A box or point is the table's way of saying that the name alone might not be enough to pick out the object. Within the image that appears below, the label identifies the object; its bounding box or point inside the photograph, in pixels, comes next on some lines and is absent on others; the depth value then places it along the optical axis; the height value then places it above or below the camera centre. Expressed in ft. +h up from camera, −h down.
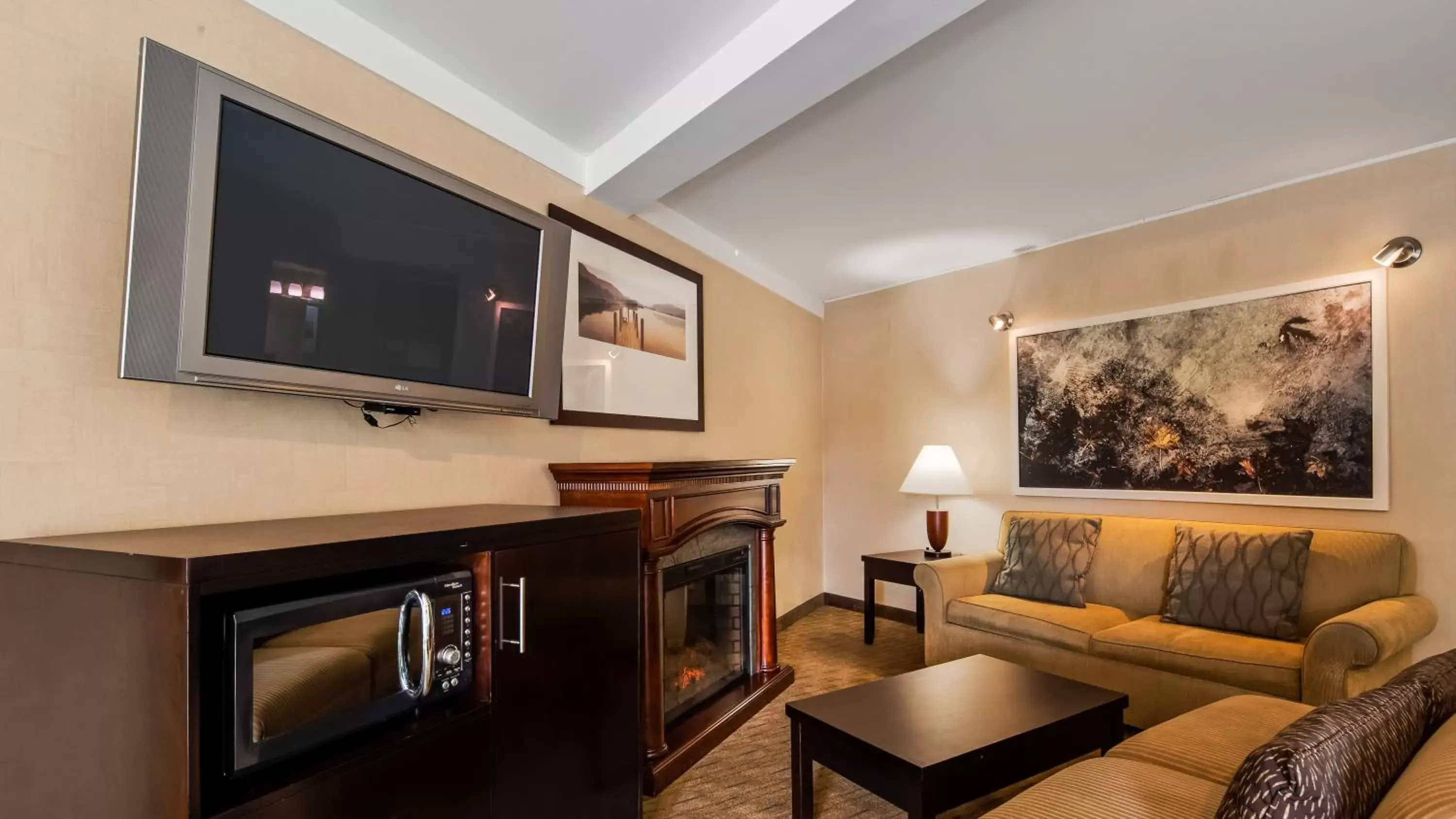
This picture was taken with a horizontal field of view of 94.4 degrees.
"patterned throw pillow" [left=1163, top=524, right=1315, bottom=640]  8.94 -1.84
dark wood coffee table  5.76 -2.72
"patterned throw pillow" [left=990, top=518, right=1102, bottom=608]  10.94 -1.90
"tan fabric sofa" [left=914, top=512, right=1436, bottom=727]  7.61 -2.49
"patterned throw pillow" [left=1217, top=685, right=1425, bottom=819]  2.96 -1.46
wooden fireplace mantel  7.88 -1.09
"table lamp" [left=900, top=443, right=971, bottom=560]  13.07 -0.74
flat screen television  4.41 +1.33
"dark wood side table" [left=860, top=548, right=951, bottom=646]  12.53 -2.42
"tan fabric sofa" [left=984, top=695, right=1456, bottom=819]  4.74 -2.52
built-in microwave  3.69 -1.44
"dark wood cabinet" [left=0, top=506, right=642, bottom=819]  3.40 -1.49
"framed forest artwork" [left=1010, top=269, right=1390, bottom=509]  9.68 +0.79
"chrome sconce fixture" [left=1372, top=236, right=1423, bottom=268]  9.16 +2.76
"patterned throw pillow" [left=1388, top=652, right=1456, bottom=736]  3.84 -1.36
